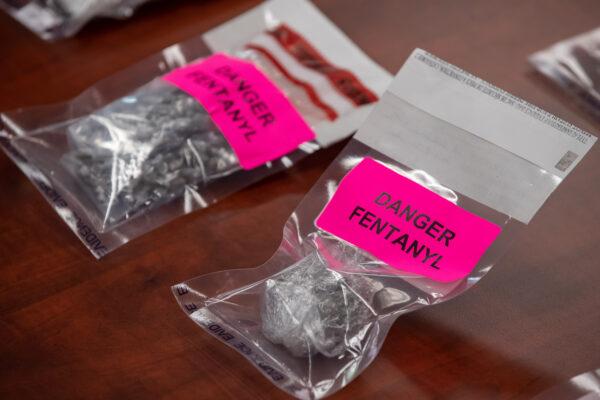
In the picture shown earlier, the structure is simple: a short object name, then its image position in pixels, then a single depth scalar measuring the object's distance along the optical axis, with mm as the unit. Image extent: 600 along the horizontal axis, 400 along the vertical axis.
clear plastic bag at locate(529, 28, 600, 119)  806
